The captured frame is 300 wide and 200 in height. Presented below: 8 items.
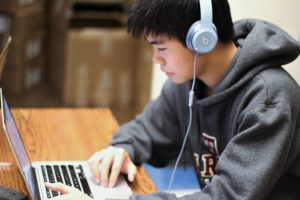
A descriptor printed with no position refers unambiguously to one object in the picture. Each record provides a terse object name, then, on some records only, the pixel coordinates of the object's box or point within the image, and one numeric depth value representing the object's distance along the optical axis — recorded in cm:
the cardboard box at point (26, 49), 333
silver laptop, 109
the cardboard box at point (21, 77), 339
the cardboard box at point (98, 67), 328
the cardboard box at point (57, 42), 333
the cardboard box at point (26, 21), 327
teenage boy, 110
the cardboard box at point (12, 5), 319
